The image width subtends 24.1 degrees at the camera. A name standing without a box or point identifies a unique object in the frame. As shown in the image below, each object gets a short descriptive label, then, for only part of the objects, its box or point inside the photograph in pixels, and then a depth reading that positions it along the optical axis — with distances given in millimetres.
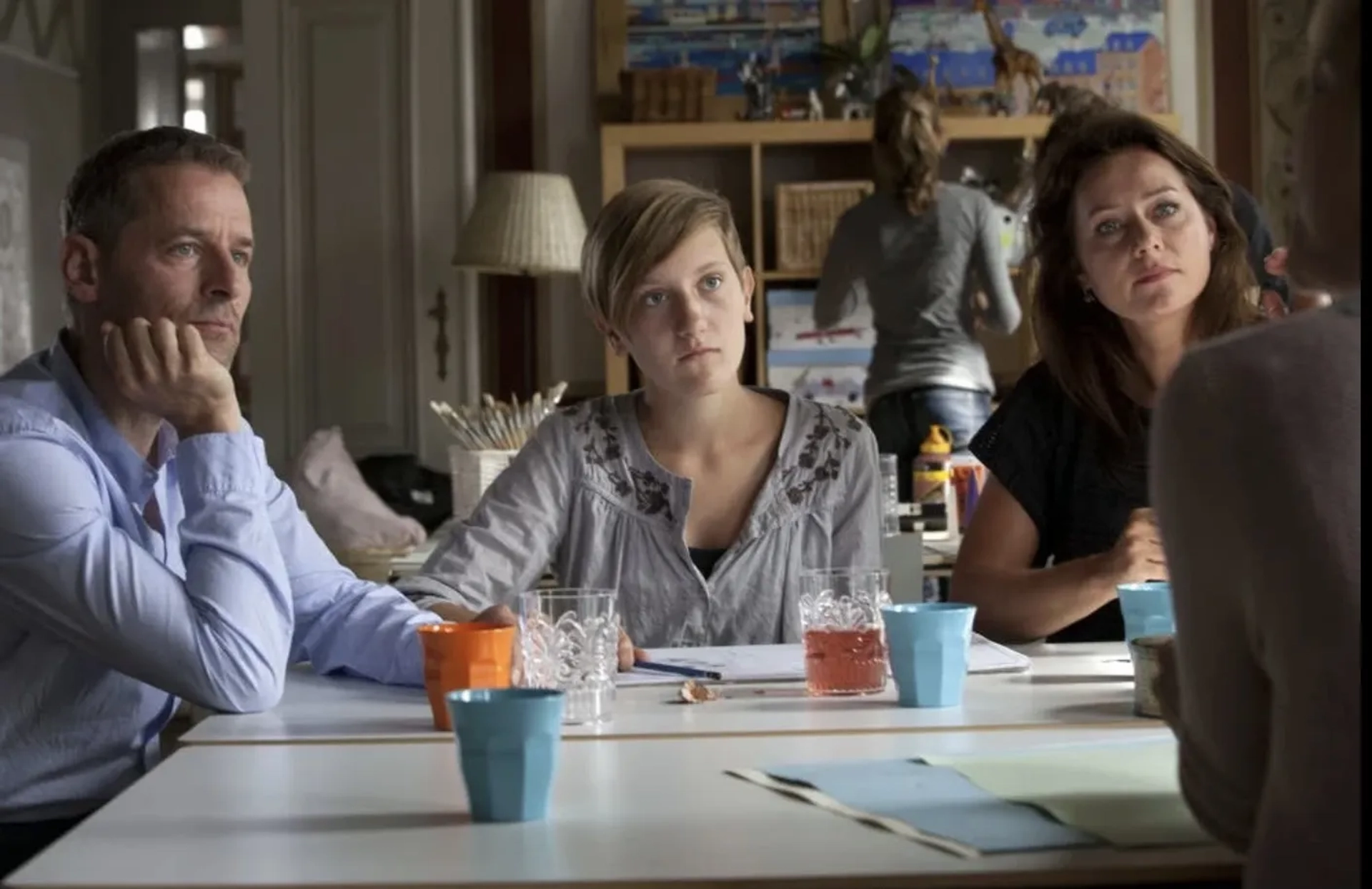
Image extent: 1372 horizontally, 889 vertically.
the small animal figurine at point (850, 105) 7065
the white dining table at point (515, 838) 2120
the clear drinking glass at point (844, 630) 2663
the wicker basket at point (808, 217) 6998
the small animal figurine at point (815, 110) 7065
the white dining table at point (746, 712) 2527
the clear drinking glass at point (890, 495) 3961
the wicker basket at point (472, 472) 4445
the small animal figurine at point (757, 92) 7056
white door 7360
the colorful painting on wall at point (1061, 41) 7196
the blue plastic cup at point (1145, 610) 2720
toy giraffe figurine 7109
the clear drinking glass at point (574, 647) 2579
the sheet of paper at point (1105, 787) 2200
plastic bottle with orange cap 4240
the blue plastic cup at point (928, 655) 2592
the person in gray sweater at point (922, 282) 5613
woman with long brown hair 3172
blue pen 2769
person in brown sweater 2005
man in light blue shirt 2618
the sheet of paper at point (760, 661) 2766
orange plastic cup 2564
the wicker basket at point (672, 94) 7022
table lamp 6757
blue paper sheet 2176
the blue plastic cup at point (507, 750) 2227
